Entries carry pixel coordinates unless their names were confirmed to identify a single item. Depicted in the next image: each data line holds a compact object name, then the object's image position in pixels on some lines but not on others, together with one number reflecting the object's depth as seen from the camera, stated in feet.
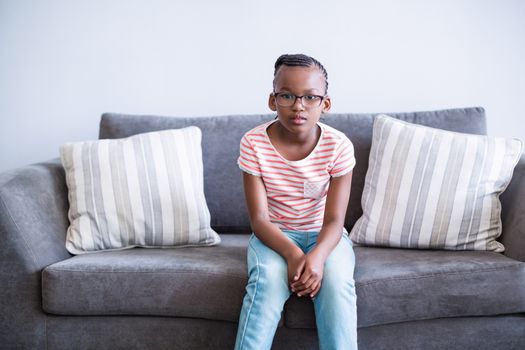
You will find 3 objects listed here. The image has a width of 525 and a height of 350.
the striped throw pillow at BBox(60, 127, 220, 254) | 5.88
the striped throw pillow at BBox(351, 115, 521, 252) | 5.62
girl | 4.48
